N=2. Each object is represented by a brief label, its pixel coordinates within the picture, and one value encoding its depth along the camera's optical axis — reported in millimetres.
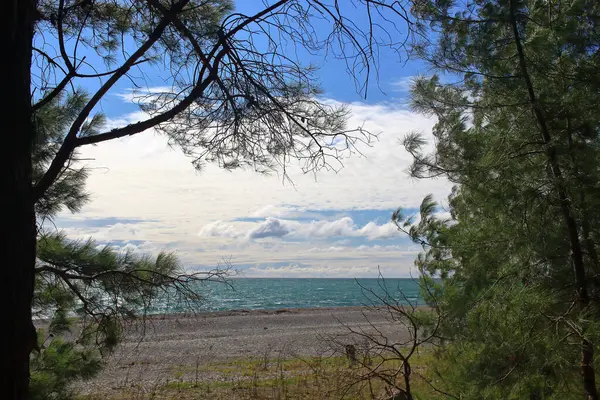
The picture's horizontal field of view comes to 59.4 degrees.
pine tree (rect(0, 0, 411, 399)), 2318
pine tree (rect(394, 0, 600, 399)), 3914
